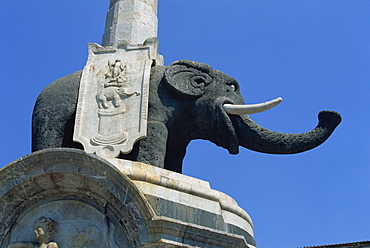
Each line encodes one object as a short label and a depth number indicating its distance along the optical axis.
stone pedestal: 7.63
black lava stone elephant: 9.21
